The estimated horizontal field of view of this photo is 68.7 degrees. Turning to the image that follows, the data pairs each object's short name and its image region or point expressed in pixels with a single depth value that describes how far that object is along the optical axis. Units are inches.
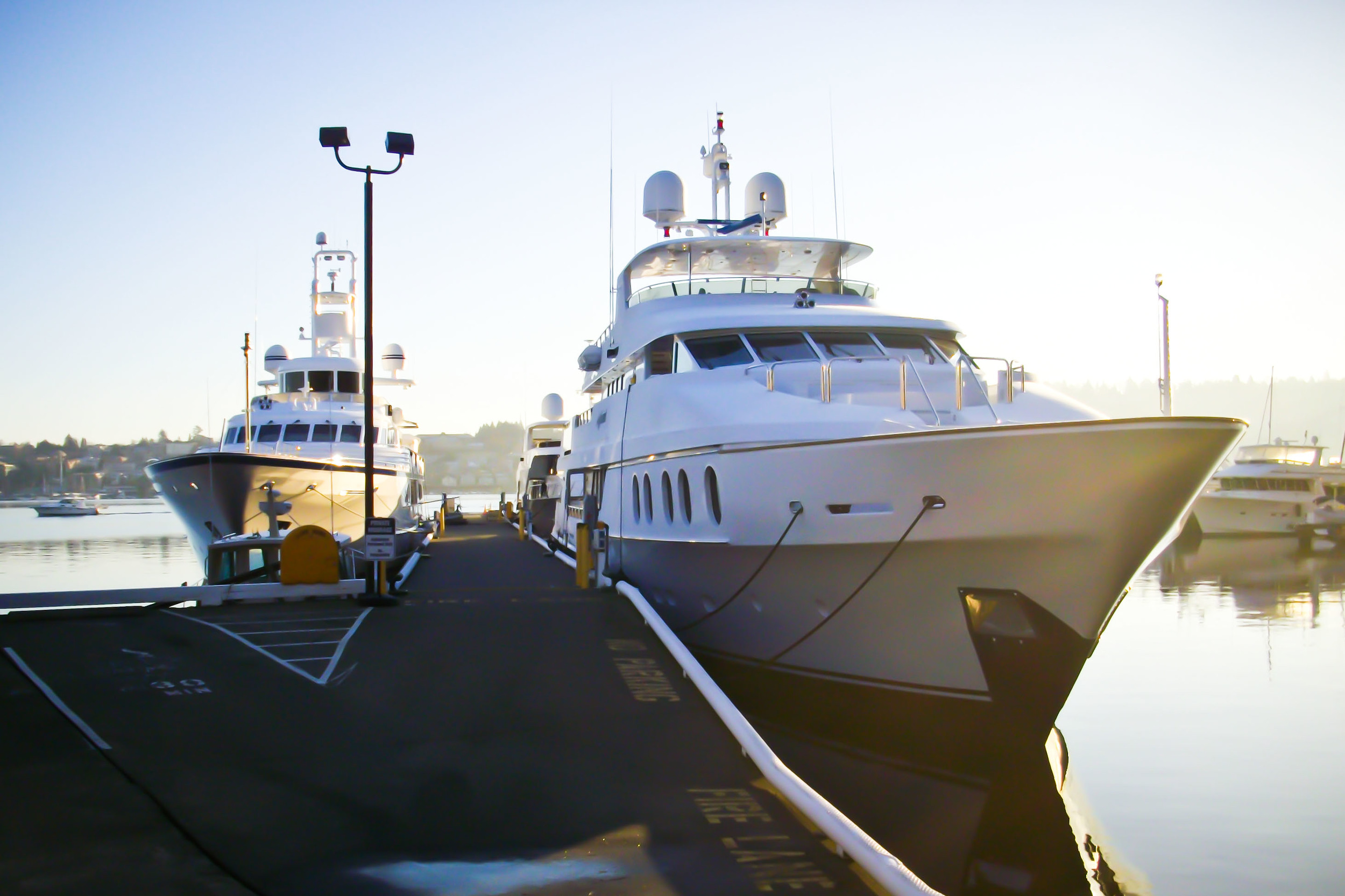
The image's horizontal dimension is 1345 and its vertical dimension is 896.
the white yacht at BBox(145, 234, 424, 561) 930.1
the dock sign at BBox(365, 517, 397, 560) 494.9
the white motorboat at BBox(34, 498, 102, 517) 4606.3
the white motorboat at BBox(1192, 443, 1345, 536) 1971.0
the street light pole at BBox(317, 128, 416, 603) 570.3
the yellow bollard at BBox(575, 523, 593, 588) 564.7
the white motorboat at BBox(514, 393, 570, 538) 1299.2
